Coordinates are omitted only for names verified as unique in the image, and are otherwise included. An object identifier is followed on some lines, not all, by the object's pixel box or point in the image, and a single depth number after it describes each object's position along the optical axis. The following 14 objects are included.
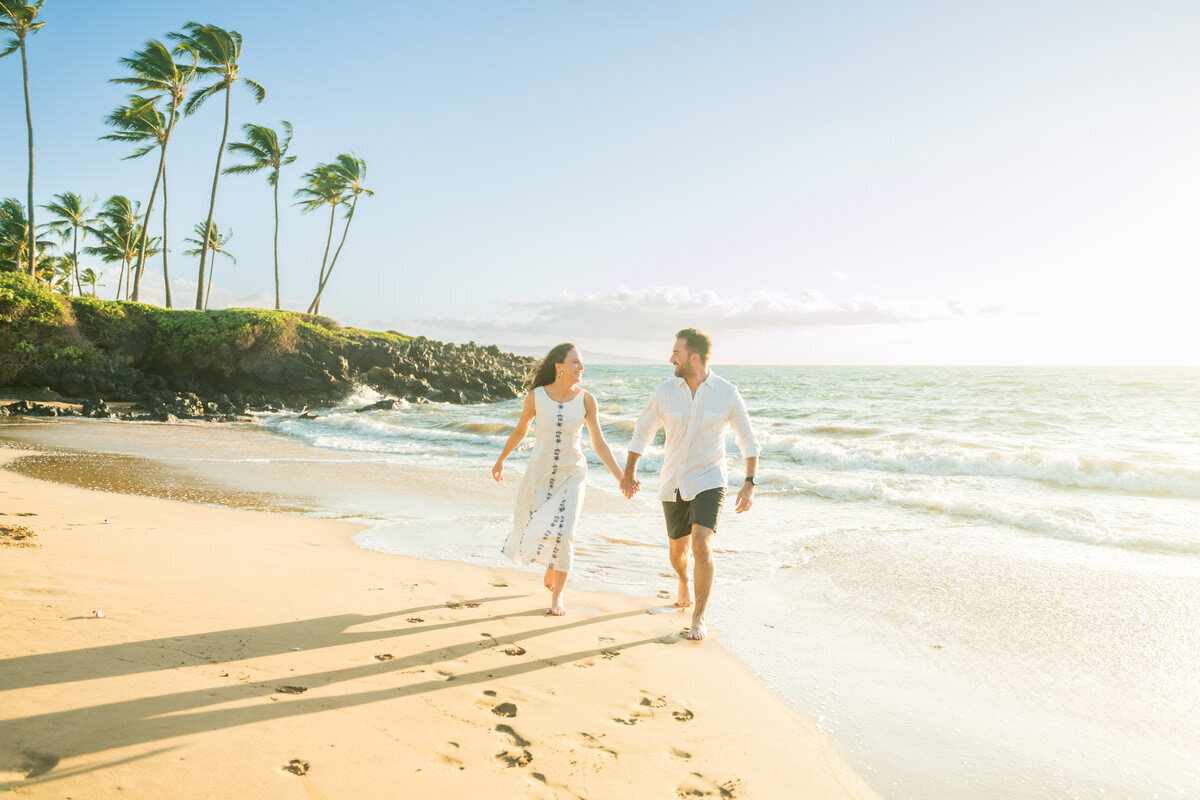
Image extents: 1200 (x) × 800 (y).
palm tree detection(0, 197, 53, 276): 46.66
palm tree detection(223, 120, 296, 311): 38.31
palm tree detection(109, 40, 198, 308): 30.34
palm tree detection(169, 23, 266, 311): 30.27
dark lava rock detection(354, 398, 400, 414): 27.84
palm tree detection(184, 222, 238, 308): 47.98
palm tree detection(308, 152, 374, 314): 41.03
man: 4.64
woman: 4.89
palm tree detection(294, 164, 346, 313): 40.75
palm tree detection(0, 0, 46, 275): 26.34
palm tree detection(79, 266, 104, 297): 72.00
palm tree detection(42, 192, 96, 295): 51.88
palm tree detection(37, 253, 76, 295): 53.97
